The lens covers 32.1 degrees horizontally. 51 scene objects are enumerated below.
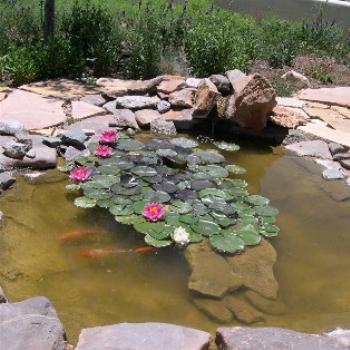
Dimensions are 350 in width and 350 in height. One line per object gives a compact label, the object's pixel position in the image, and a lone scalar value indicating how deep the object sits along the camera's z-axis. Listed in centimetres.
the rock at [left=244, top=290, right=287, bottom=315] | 324
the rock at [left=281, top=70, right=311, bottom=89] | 709
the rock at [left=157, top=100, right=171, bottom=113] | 576
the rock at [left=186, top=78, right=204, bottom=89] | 603
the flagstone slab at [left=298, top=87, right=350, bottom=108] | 652
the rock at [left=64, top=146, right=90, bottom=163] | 475
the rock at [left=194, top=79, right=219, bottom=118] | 541
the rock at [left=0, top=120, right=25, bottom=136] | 489
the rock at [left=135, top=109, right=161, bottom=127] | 555
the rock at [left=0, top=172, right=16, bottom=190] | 422
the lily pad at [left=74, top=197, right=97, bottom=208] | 407
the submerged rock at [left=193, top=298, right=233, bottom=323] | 314
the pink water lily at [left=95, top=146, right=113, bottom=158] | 474
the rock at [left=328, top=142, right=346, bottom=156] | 532
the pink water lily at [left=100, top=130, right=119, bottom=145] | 496
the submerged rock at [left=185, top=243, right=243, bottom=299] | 334
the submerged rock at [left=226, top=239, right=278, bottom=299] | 339
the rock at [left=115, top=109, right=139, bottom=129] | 551
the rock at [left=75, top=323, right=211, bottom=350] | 247
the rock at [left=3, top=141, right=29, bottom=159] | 454
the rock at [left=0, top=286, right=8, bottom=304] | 286
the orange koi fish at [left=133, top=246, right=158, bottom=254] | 363
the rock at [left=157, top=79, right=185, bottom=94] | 595
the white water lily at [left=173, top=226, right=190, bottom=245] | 373
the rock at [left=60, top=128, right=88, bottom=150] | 489
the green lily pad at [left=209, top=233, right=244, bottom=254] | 369
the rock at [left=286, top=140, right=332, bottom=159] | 529
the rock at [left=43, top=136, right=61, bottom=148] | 485
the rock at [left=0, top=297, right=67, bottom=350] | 241
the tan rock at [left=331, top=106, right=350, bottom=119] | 625
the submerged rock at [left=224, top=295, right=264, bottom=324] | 315
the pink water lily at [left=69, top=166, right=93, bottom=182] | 429
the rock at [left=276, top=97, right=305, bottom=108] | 629
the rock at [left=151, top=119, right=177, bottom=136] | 549
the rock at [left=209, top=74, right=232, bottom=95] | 564
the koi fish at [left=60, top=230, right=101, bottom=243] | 370
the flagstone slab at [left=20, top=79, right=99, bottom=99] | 591
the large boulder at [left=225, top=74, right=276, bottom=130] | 529
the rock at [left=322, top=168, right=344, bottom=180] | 488
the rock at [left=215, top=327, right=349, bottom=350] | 249
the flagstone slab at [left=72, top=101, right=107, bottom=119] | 552
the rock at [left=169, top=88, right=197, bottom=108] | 574
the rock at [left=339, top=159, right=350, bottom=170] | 510
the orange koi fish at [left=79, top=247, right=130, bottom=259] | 355
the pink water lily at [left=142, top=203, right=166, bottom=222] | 390
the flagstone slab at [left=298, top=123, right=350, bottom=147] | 554
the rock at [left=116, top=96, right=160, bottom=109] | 576
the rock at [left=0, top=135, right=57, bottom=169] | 454
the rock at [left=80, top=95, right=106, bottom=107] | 582
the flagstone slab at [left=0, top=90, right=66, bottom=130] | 528
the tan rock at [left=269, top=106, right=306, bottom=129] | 562
